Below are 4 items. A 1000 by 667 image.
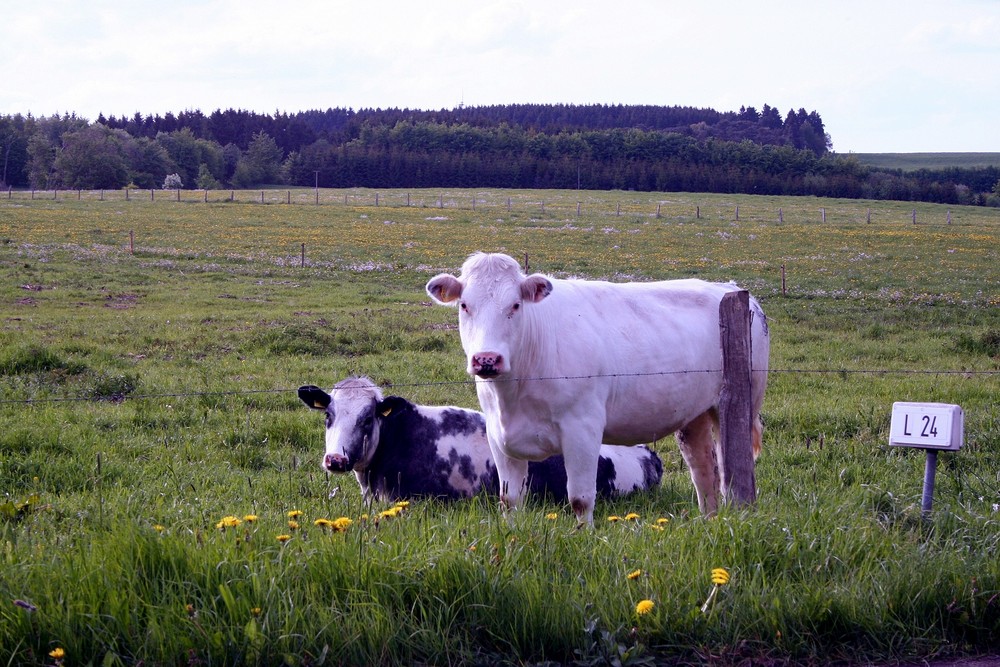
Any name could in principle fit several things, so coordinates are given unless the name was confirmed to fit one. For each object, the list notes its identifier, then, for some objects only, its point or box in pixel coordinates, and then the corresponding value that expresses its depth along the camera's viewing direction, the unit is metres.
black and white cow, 7.87
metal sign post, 5.43
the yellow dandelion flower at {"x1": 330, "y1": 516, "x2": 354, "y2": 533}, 4.91
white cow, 6.67
